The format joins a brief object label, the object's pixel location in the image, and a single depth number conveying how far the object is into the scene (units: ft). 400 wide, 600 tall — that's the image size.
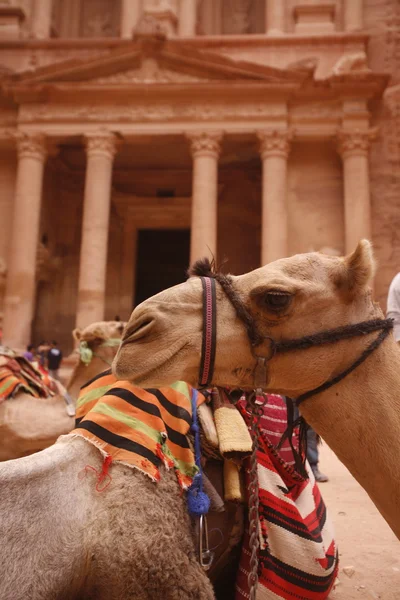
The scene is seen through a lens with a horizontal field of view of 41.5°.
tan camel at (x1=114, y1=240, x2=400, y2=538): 5.83
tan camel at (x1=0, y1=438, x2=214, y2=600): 5.95
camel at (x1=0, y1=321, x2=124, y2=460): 13.24
